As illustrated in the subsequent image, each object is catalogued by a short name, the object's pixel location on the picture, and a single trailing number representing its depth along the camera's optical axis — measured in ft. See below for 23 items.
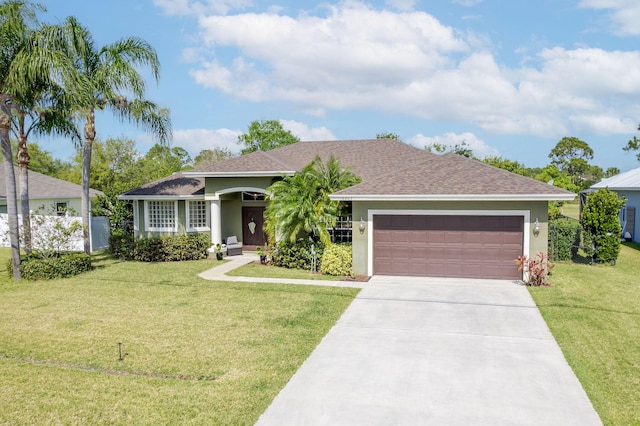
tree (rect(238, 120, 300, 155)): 144.97
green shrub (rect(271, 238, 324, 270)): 57.98
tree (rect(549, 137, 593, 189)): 254.27
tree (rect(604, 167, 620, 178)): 273.66
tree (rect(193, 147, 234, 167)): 181.27
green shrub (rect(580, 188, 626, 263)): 58.29
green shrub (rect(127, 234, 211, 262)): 66.95
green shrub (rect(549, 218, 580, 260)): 61.36
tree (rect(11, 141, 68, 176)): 166.81
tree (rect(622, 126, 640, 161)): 141.56
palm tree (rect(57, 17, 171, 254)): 56.65
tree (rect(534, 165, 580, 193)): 113.58
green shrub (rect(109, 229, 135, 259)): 68.64
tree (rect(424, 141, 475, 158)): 109.81
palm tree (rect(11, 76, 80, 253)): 54.08
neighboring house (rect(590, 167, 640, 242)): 84.58
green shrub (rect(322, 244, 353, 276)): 53.72
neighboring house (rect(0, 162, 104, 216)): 89.20
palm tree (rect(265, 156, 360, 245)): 55.01
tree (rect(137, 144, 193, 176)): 163.73
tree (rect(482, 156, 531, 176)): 93.37
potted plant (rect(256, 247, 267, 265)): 62.58
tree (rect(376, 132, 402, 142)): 134.51
